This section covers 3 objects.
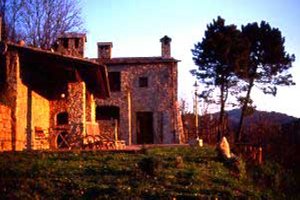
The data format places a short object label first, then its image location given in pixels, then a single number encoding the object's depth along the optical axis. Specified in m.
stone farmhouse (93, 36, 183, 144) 32.16
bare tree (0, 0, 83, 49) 32.22
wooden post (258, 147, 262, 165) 15.69
